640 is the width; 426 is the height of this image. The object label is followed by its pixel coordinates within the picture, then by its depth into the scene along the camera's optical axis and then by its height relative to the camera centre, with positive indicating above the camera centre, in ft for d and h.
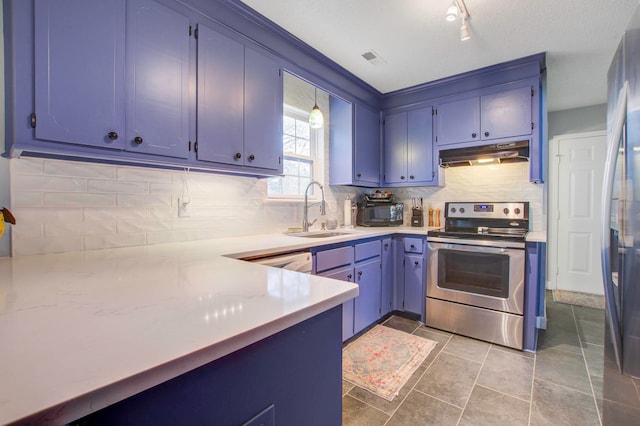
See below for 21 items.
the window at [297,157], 9.31 +1.86
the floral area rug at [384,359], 6.23 -3.70
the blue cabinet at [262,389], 1.57 -1.20
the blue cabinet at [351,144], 10.19 +2.45
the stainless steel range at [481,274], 7.75 -1.82
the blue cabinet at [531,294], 7.54 -2.19
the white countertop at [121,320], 1.26 -0.74
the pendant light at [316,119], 8.58 +2.75
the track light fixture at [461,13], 5.79 +4.27
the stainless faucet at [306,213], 8.77 -0.07
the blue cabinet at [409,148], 10.52 +2.41
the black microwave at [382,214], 10.90 -0.11
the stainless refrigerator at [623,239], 2.72 -0.29
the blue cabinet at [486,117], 8.68 +3.06
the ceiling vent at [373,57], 8.33 +4.59
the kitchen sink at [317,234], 8.34 -0.70
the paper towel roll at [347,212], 10.84 -0.04
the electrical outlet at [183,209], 6.27 +0.03
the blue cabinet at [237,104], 5.75 +2.34
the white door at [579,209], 12.01 +0.10
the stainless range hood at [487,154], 8.77 +1.85
